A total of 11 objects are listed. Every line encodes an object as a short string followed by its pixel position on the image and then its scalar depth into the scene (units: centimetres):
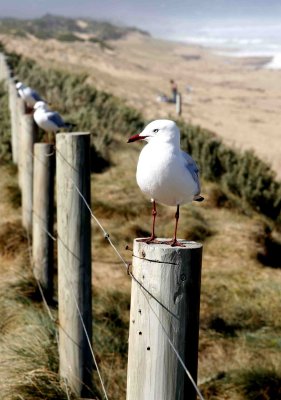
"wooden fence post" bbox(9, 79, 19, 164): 886
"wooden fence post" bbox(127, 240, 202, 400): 222
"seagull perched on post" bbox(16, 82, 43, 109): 848
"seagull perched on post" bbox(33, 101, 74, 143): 718
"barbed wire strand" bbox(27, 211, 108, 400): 385
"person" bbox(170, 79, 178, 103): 2770
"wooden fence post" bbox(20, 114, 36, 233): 649
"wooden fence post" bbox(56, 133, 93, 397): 399
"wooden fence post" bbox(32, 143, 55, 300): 543
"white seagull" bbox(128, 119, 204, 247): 264
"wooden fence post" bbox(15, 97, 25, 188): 699
